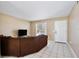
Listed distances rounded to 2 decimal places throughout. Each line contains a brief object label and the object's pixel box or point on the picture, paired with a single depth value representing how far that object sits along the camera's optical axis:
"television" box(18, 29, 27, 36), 3.86
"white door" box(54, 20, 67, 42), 3.90
